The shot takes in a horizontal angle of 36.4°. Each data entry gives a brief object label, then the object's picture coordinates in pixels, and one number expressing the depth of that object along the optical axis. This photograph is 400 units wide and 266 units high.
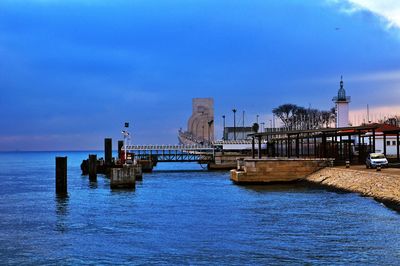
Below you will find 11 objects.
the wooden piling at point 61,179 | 56.79
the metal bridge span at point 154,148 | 125.38
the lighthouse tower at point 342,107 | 115.38
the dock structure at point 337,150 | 70.69
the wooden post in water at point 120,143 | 112.64
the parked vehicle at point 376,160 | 60.83
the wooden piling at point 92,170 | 79.56
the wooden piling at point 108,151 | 96.88
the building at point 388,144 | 94.38
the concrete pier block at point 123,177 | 60.26
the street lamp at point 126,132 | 73.46
